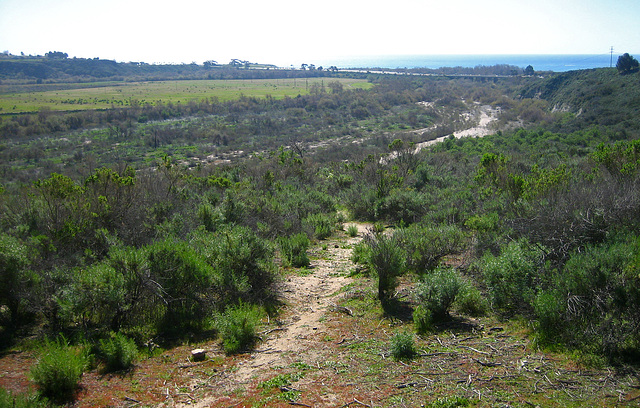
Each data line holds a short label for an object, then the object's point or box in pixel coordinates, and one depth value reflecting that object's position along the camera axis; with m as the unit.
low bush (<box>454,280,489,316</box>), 7.62
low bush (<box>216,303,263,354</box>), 7.02
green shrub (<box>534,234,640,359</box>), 5.39
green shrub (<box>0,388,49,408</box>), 4.58
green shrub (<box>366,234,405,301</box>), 8.88
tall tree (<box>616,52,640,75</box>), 53.22
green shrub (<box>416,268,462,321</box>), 7.30
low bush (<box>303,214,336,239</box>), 15.40
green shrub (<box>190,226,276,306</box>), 8.84
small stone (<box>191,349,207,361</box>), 6.67
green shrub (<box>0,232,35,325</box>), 7.10
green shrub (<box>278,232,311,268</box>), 12.13
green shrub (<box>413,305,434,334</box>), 7.17
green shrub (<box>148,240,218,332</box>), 8.01
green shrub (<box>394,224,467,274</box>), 10.48
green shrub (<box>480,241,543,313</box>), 7.35
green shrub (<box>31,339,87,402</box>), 5.26
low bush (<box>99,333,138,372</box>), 6.21
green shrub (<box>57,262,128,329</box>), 6.86
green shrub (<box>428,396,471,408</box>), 4.77
